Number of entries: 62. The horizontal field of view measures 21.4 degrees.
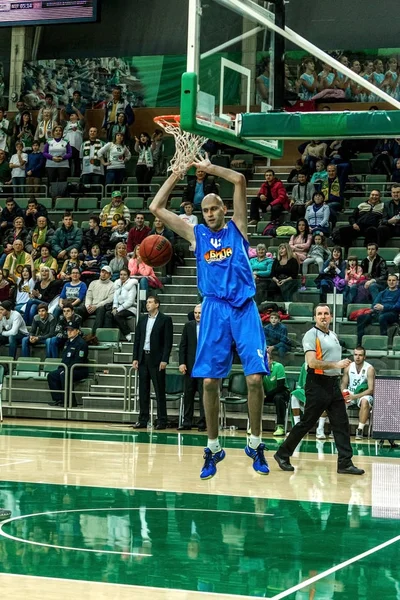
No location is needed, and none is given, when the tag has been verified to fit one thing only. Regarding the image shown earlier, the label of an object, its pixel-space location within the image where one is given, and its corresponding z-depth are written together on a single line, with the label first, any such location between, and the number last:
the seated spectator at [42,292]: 19.09
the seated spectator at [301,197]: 19.52
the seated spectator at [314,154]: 20.66
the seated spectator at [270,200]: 19.97
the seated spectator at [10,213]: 22.00
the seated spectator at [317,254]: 18.03
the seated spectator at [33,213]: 21.78
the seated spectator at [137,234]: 19.58
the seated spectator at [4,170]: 24.34
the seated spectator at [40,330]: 18.28
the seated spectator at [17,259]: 20.42
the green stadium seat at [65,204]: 22.59
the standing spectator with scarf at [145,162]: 22.44
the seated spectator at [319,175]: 20.02
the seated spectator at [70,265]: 19.52
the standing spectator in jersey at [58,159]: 23.00
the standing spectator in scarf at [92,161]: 22.61
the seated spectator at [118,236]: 20.11
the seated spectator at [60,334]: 17.81
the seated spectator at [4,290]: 19.59
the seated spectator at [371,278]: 16.97
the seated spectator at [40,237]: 20.81
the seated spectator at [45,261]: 20.17
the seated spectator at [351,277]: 17.22
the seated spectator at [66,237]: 20.52
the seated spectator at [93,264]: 19.59
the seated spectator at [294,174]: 20.84
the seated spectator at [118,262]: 19.12
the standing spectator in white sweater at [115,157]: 22.47
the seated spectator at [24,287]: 19.58
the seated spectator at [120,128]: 22.86
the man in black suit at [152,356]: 15.95
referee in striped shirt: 11.35
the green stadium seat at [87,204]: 22.28
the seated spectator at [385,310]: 16.27
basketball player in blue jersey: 7.52
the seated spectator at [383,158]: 20.45
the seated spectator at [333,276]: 17.34
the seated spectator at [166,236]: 19.20
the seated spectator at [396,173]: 19.80
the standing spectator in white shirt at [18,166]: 23.80
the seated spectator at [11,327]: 18.45
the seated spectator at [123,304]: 18.08
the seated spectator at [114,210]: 20.94
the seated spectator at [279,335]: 16.25
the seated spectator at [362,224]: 18.84
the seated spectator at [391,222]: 18.64
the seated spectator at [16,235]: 20.98
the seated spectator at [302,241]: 18.39
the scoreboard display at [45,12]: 23.27
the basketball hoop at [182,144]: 7.81
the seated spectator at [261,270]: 17.59
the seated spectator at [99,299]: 18.39
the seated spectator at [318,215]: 18.98
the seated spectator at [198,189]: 20.41
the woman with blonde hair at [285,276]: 17.55
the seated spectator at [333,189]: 19.72
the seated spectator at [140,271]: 18.78
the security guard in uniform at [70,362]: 17.39
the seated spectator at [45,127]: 23.69
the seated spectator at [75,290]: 18.77
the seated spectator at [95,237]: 20.27
